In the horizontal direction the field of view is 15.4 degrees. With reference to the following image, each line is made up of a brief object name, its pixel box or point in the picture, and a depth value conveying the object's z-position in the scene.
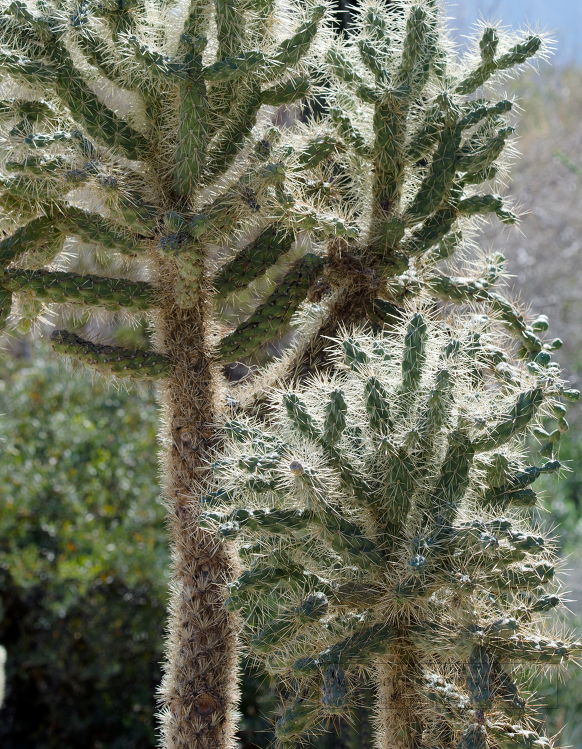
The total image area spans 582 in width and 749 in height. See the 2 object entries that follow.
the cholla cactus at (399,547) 3.55
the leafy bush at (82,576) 6.77
